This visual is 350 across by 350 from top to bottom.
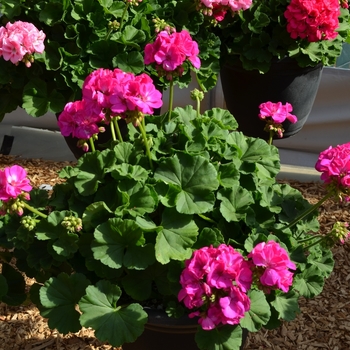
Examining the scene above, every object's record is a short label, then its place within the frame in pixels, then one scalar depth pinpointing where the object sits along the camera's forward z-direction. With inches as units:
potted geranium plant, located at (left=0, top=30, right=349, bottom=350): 50.5
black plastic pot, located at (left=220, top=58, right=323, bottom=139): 74.9
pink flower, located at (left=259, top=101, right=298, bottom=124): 60.0
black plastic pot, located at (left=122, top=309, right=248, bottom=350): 53.8
